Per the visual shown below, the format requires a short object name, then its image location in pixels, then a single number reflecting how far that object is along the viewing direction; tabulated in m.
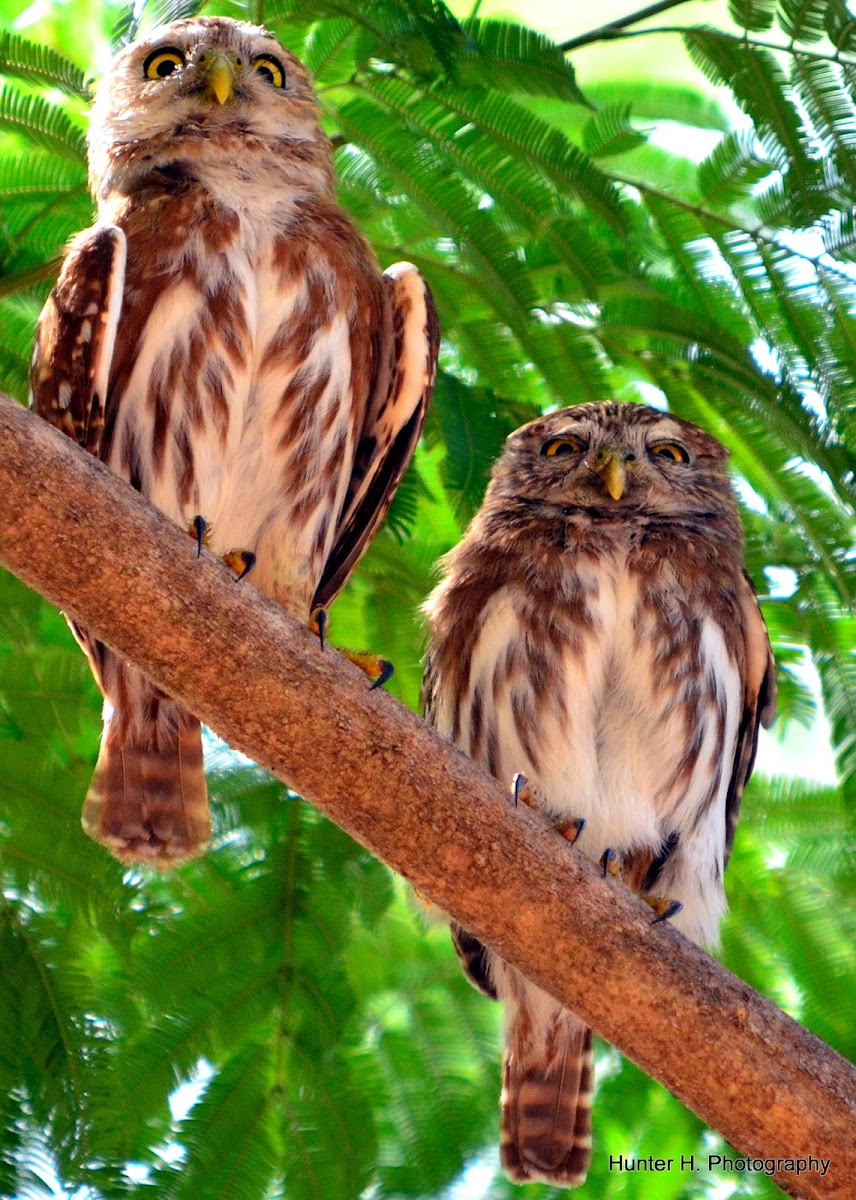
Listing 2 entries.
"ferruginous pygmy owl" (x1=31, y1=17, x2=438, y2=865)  6.94
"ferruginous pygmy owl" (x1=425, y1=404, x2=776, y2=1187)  7.68
